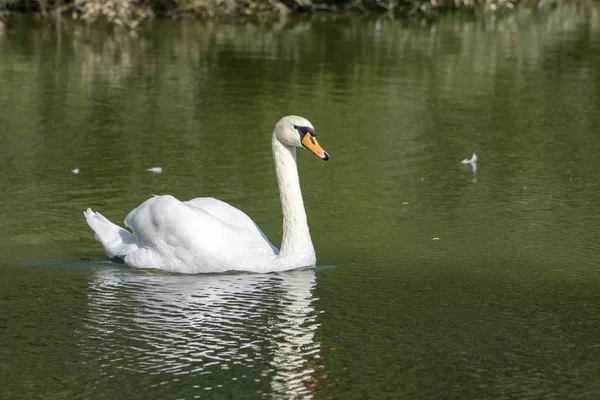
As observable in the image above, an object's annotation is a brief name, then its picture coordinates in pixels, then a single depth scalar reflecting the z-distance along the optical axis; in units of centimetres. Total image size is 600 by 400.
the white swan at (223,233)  1750
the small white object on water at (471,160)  2606
